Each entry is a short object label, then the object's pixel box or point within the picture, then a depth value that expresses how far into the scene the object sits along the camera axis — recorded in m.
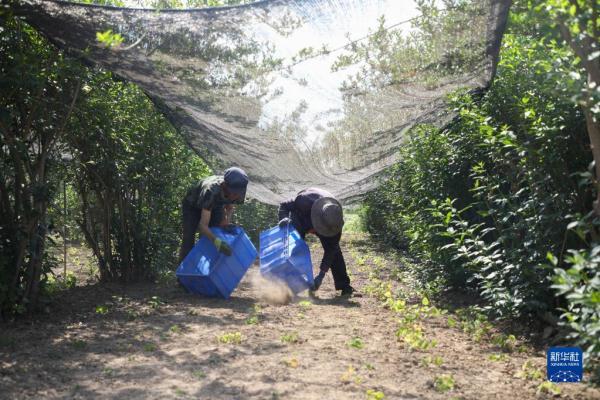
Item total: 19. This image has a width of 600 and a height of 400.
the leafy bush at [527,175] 3.84
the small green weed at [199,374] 4.22
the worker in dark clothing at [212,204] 7.15
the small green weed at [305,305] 6.74
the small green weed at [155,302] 6.54
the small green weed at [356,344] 4.88
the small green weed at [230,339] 5.12
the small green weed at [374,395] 3.68
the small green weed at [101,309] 6.16
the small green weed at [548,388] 3.88
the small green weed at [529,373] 4.17
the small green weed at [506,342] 4.96
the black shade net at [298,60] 5.87
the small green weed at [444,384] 3.96
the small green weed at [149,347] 4.87
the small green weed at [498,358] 4.67
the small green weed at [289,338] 5.14
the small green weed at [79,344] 4.98
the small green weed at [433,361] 4.46
